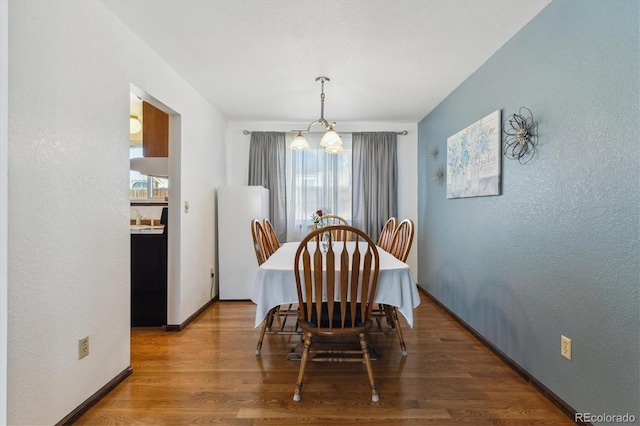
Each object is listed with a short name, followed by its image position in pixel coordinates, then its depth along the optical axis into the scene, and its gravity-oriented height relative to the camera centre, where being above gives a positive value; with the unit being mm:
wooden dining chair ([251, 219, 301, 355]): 2418 -313
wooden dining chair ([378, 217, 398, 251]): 3078 -236
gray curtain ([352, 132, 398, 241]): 4367 +433
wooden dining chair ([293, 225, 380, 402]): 1705 -470
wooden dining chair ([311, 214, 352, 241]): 3814 -278
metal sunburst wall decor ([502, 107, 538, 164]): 1986 +509
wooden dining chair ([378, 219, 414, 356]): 2395 -298
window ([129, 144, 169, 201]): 3998 +305
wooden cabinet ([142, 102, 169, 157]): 3274 +831
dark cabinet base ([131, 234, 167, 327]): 2963 -653
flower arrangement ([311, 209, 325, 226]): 2818 -55
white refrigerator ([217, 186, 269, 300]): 3783 -340
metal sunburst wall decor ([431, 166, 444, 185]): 3561 +431
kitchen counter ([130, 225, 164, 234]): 3008 -191
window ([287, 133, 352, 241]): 4445 +392
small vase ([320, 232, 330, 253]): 2649 -292
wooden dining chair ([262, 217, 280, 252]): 2815 -227
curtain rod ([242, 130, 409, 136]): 4429 +1120
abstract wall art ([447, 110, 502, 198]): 2377 +456
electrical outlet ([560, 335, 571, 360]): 1670 -714
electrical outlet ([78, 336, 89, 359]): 1686 -735
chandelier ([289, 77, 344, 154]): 2778 +647
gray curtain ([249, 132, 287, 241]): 4367 +550
